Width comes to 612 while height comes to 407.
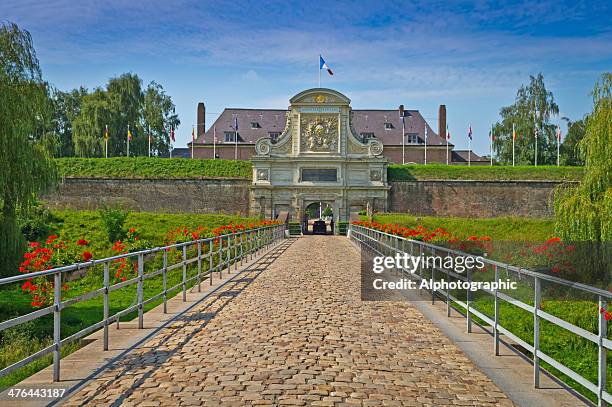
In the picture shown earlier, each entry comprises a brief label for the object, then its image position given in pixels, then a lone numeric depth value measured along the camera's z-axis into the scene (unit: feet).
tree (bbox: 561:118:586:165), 198.08
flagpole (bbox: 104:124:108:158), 182.57
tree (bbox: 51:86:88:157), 217.97
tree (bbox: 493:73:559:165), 196.44
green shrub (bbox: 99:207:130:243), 91.40
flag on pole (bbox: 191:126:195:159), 195.70
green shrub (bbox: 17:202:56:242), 95.61
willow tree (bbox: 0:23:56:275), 48.80
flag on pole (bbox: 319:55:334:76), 161.27
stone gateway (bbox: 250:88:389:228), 158.81
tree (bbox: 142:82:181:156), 215.51
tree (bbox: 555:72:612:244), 57.41
